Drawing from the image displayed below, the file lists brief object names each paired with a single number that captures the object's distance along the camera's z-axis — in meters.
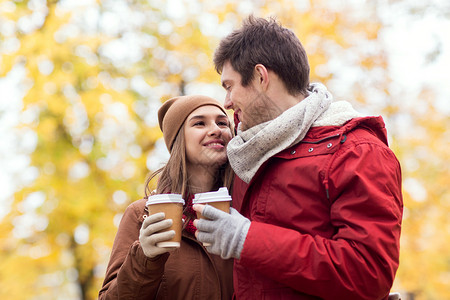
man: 1.59
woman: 2.25
